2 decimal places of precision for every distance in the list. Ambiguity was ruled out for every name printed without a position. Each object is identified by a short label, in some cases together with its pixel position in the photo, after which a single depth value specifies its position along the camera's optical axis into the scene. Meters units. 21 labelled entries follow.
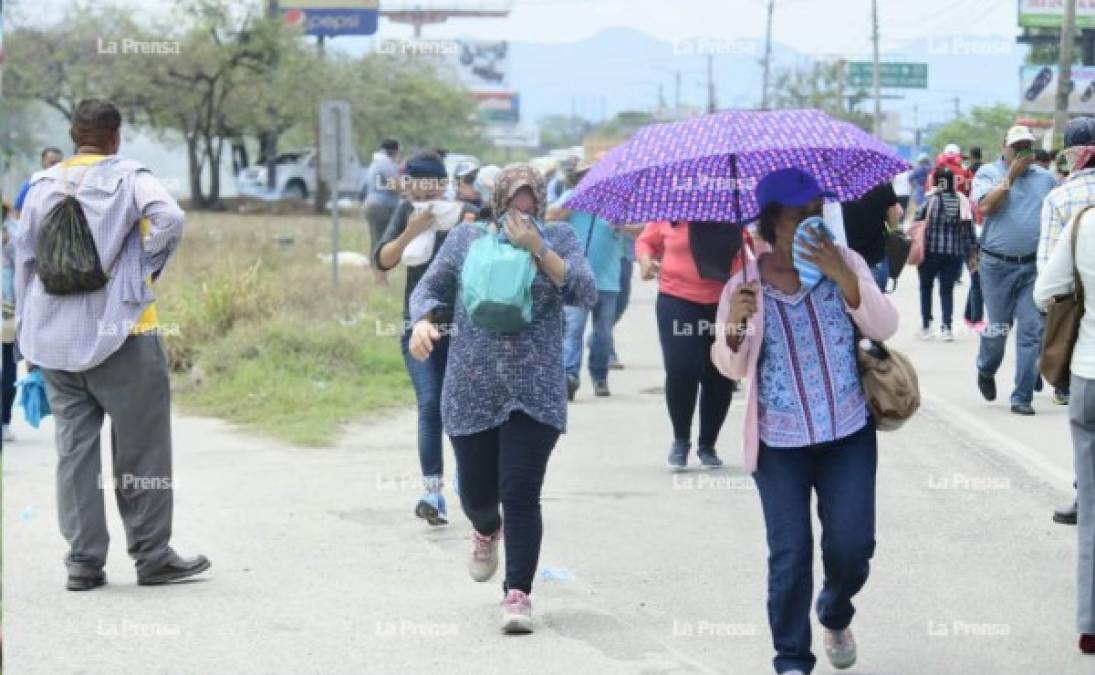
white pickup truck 56.38
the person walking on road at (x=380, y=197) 21.30
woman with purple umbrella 5.88
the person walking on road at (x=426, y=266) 8.77
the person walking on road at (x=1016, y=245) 12.50
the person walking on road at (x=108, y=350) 7.46
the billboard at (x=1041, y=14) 66.00
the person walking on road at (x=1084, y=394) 6.45
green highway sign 102.31
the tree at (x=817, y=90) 84.44
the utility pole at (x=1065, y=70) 33.22
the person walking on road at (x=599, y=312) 14.48
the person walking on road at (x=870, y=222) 8.52
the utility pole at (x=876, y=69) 66.72
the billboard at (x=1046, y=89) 62.09
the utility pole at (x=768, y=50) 83.28
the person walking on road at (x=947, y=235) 17.78
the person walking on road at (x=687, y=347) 10.50
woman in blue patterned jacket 6.77
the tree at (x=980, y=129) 66.12
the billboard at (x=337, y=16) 60.03
